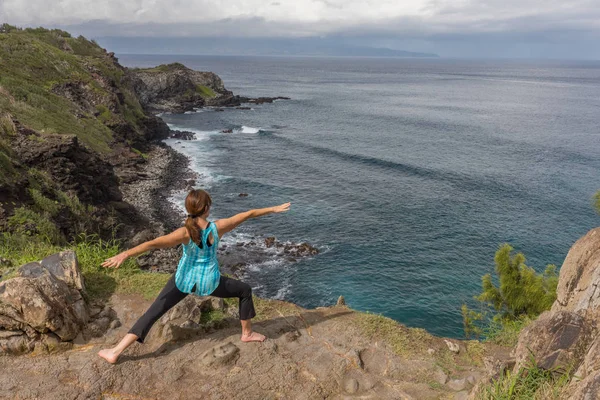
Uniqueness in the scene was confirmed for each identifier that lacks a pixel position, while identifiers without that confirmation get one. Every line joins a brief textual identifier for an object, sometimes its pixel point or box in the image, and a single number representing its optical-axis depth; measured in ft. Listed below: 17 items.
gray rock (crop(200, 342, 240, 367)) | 22.85
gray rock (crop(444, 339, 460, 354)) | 26.48
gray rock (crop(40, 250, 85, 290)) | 26.94
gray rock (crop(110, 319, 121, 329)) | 25.86
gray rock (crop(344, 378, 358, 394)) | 21.74
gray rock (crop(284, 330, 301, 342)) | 25.95
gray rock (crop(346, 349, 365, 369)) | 23.85
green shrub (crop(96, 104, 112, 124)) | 186.60
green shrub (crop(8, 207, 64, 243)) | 55.67
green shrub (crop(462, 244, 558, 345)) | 53.26
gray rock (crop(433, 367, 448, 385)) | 22.70
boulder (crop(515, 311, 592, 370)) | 17.67
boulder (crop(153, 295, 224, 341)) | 24.71
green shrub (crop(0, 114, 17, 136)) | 92.84
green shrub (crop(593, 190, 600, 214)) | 48.15
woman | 21.15
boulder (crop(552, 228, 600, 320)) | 25.96
